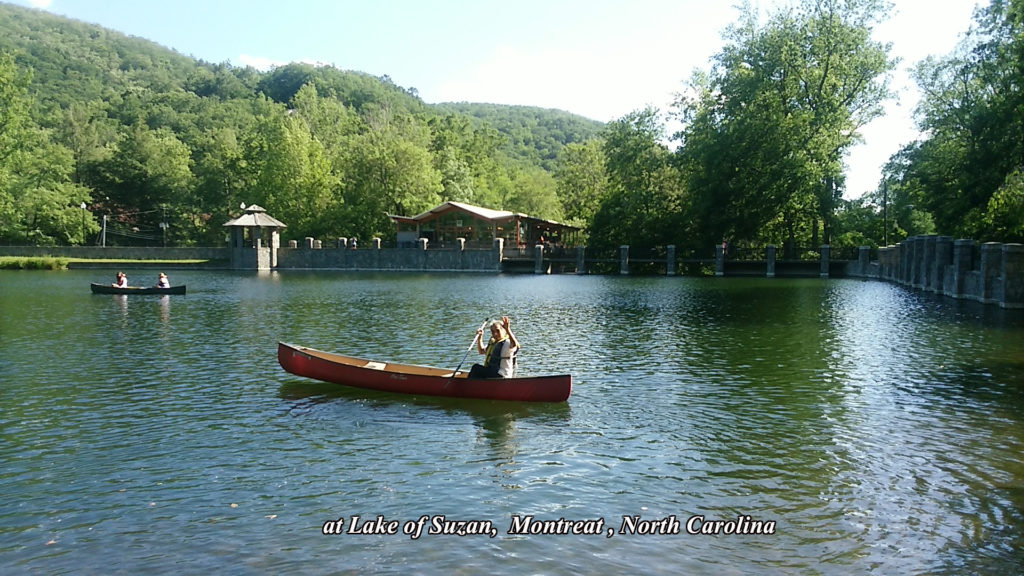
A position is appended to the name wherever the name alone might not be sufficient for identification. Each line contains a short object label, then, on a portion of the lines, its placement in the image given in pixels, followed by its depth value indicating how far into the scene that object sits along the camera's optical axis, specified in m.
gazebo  80.44
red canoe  15.99
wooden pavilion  78.62
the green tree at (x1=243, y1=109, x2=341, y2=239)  93.88
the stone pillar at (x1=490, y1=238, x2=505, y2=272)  76.06
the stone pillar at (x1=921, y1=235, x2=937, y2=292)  45.28
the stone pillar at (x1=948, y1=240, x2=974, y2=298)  39.12
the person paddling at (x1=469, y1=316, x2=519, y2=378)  16.45
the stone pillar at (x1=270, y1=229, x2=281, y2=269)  82.76
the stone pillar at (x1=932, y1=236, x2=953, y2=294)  42.87
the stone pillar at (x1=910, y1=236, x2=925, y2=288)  47.72
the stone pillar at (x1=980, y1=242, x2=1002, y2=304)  34.91
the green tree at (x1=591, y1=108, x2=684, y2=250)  76.31
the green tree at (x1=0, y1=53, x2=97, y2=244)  83.12
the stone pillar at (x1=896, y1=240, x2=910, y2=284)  52.19
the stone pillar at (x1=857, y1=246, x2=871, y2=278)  64.25
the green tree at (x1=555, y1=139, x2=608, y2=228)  105.47
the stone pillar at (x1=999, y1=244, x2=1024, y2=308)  33.16
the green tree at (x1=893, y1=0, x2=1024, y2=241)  44.38
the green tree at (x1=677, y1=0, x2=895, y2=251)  65.44
